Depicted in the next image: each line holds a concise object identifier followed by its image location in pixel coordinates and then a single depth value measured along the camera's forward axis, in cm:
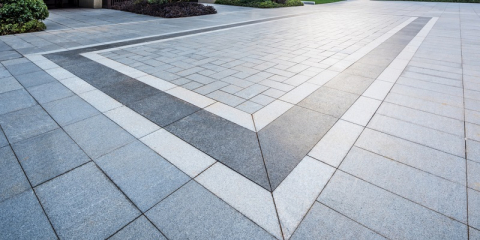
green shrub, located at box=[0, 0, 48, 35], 935
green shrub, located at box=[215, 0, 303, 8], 2141
